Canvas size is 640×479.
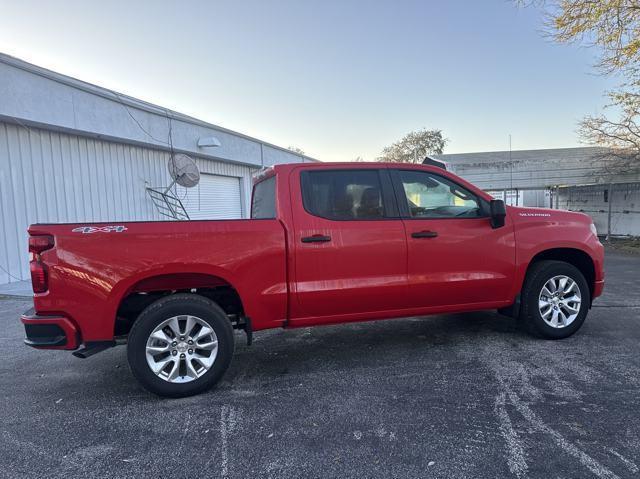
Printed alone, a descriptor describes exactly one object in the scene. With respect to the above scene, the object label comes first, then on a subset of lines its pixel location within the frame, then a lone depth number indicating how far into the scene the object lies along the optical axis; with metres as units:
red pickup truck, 3.23
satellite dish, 10.78
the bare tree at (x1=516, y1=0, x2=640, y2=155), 8.74
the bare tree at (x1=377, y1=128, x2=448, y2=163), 43.97
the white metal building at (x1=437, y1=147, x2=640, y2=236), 14.60
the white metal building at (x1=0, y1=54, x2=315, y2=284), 8.04
